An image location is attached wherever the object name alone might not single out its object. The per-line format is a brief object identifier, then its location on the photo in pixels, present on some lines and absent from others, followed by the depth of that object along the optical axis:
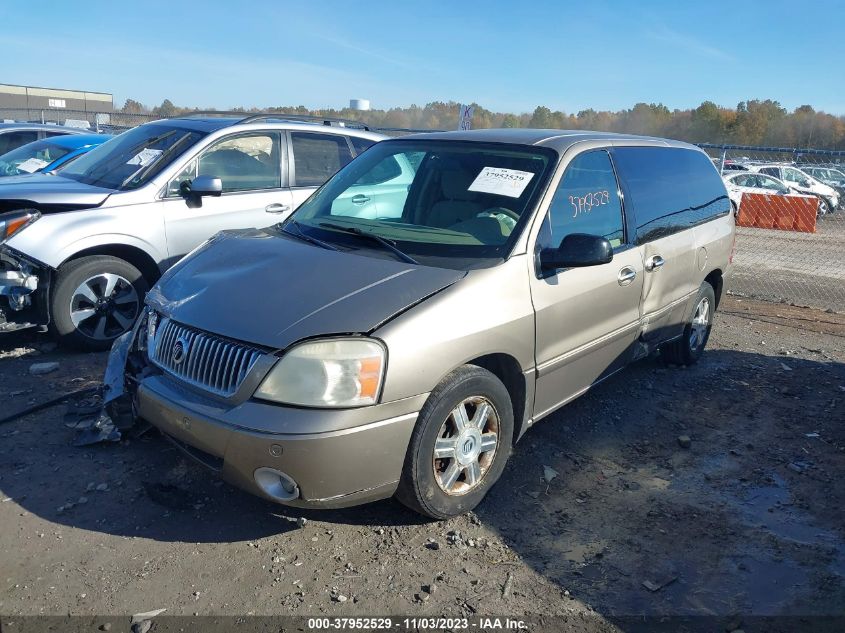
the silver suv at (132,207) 5.42
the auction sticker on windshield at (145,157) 6.11
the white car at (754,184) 18.95
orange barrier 18.19
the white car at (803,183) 21.88
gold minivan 2.95
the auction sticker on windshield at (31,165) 9.45
